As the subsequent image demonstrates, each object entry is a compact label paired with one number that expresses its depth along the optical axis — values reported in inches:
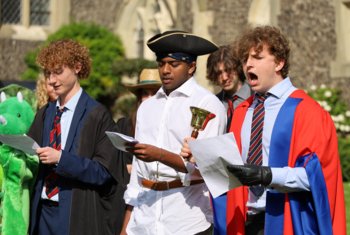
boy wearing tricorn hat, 367.0
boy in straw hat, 513.5
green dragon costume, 434.0
